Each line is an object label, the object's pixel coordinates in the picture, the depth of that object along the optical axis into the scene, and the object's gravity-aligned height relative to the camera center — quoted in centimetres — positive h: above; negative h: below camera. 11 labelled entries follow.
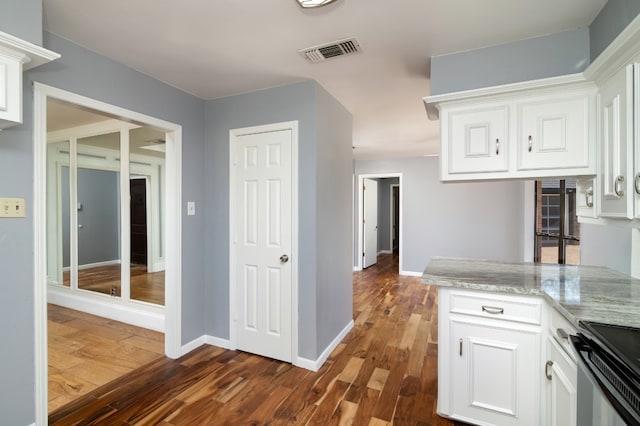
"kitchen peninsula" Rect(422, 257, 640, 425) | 142 -70
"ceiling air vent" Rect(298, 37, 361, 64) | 194 +112
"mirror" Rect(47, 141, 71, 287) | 387 -10
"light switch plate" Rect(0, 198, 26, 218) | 160 +3
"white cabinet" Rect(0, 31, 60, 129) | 134 +67
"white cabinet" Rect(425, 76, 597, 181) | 172 +52
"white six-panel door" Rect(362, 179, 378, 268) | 662 -26
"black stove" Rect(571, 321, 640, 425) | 83 -49
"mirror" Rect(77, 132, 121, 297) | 355 -3
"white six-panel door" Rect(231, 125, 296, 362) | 263 -29
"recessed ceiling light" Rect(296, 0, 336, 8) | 152 +109
